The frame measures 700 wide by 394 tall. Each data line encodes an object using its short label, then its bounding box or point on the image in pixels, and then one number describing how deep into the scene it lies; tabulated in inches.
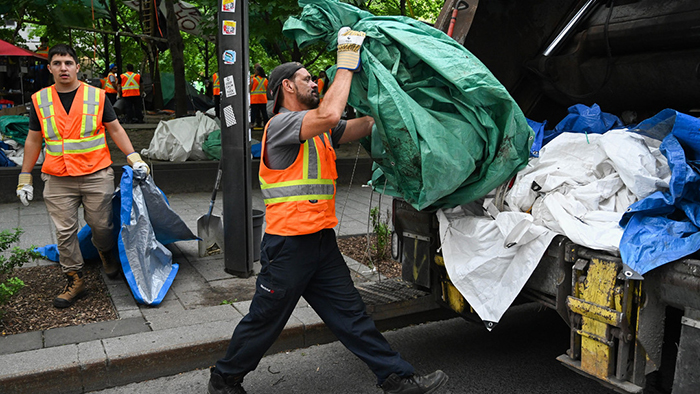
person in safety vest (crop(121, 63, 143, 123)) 553.0
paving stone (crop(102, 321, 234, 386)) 134.1
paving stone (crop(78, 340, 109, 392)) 129.6
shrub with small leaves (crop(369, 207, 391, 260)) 212.4
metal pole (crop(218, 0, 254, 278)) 192.7
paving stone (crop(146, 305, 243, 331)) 153.8
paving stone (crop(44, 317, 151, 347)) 141.9
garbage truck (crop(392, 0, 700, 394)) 94.1
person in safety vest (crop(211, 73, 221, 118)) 601.1
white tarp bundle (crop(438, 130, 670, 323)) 108.9
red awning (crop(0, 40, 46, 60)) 502.3
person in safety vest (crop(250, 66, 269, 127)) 558.6
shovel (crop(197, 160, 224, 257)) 215.0
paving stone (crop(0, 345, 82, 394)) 123.0
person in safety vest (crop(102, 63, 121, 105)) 637.3
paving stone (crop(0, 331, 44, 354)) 135.5
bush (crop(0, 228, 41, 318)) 145.0
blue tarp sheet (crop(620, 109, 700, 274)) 92.4
